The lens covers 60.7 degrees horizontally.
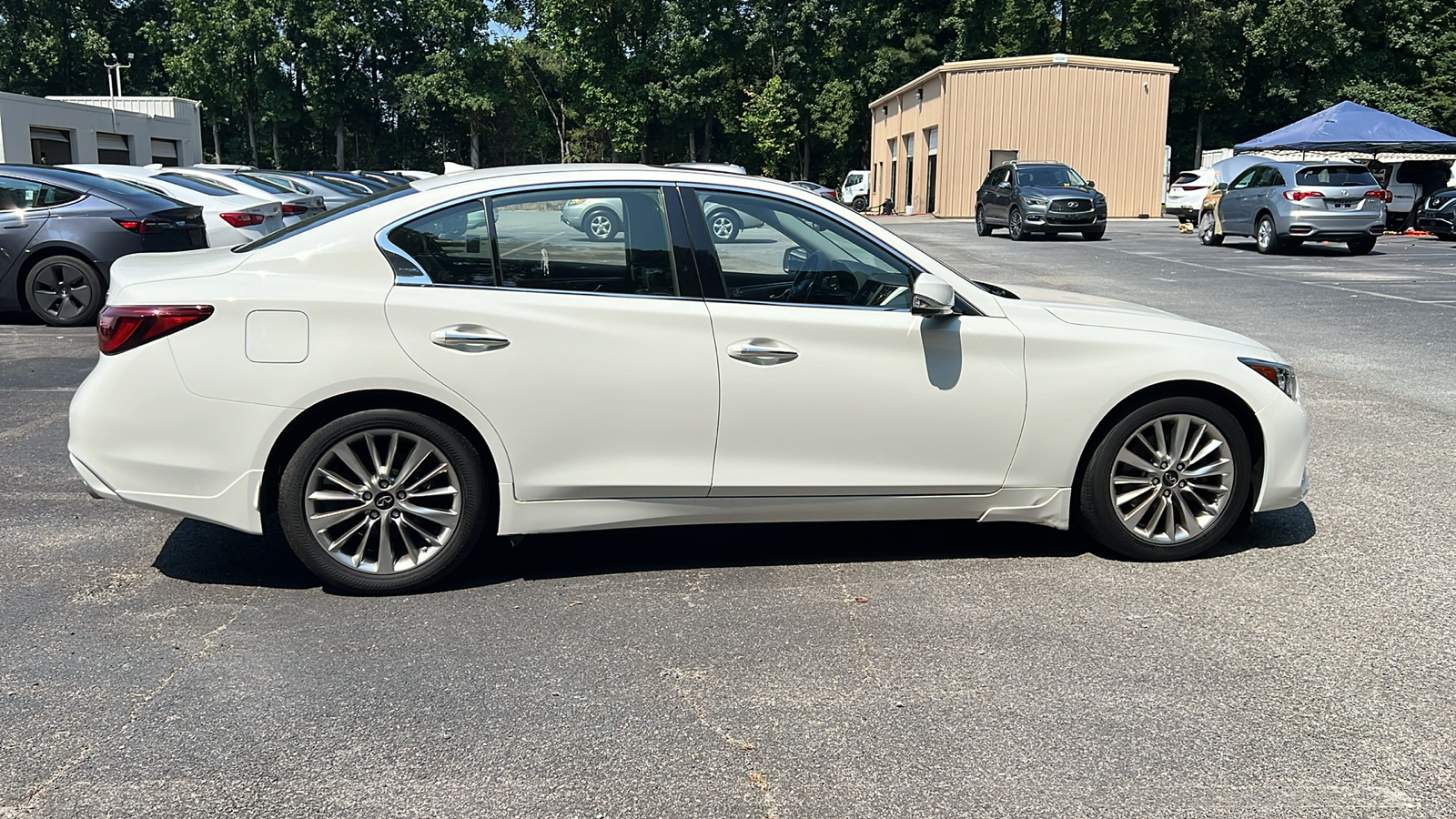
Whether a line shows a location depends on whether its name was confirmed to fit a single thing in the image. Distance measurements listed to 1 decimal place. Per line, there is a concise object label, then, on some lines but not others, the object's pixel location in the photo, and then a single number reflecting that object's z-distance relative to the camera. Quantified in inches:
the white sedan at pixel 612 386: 171.9
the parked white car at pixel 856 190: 2197.3
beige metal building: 1660.9
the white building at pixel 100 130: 1685.5
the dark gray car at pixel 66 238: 458.6
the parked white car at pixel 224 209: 557.0
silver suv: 846.5
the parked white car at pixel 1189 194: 1369.3
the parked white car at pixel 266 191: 629.2
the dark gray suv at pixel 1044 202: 1061.1
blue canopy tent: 1176.2
